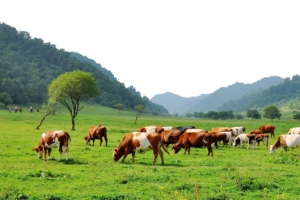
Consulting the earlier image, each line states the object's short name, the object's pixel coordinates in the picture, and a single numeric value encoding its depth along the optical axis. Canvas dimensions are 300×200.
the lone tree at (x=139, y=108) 90.57
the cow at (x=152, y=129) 30.80
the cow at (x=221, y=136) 33.12
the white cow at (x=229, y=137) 33.28
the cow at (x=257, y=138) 31.06
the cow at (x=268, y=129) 47.31
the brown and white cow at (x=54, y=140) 18.59
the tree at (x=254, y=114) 172.55
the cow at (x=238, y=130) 41.00
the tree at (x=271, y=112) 136.38
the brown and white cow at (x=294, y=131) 35.41
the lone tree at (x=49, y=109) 50.97
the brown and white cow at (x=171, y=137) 27.83
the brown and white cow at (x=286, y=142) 23.77
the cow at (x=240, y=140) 31.61
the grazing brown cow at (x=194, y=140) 23.28
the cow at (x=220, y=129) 37.75
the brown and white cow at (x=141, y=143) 17.89
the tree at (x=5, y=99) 107.64
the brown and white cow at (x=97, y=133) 29.06
